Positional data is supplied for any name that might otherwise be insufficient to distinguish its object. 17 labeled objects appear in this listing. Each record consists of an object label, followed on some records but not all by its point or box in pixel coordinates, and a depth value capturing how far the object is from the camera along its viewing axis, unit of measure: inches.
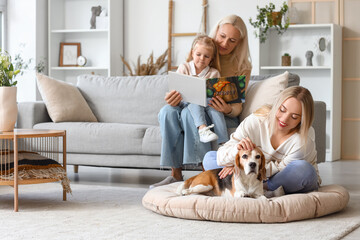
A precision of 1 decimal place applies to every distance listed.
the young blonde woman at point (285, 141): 115.7
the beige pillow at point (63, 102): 175.8
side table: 120.7
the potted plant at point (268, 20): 239.6
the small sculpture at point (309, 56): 242.4
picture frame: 274.8
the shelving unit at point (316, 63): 238.7
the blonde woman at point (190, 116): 139.9
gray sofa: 158.6
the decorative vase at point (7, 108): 132.9
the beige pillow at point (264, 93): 149.2
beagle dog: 107.2
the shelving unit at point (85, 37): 268.5
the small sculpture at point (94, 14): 270.4
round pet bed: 105.0
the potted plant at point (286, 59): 245.1
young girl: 137.6
